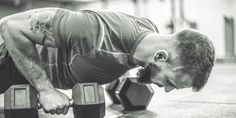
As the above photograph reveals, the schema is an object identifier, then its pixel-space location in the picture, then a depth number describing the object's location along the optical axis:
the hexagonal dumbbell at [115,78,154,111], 1.19
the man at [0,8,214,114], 0.83
